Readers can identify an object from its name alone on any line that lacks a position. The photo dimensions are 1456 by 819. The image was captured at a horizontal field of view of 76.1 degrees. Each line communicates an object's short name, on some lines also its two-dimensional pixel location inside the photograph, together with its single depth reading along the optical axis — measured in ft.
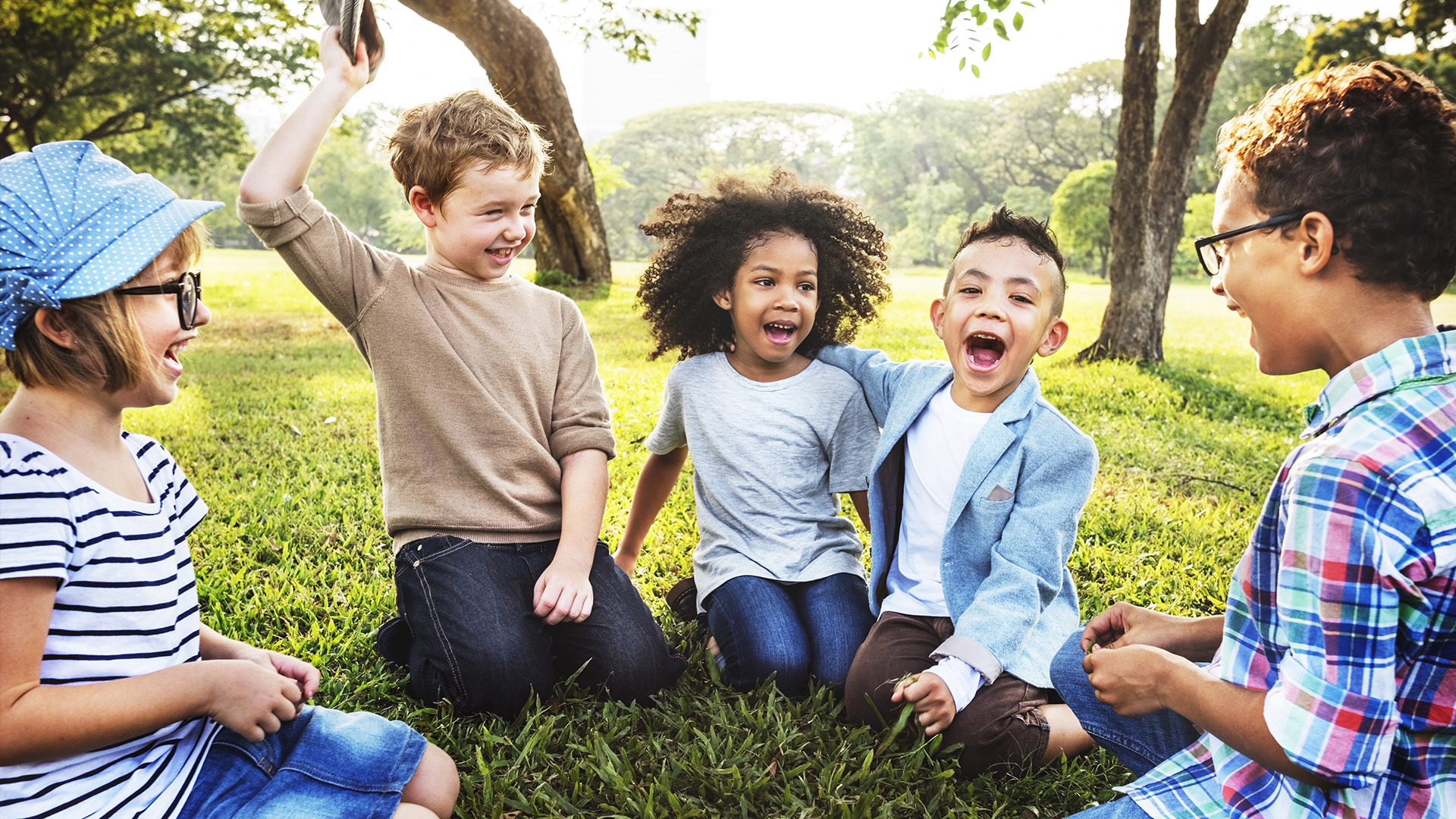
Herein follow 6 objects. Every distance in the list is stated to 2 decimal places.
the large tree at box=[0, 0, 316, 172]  60.39
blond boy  7.89
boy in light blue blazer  7.29
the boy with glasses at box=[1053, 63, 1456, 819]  3.94
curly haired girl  8.68
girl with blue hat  4.38
